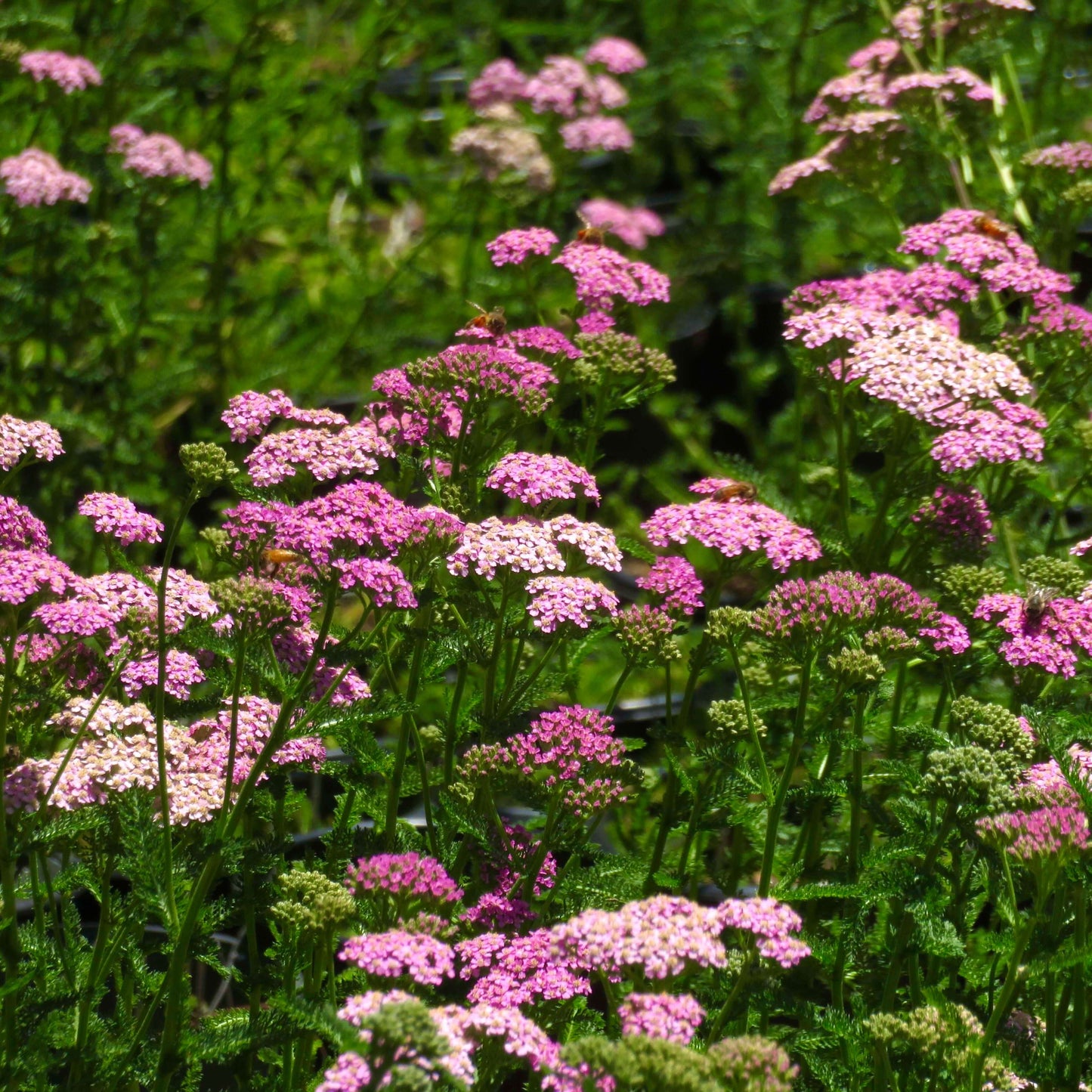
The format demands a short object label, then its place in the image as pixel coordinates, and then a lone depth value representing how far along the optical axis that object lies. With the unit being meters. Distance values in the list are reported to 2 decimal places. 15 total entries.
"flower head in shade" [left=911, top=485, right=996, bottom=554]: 5.89
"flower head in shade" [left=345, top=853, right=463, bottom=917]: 4.21
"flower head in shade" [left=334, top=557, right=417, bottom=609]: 4.42
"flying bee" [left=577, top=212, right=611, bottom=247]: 6.72
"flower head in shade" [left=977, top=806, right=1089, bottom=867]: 4.05
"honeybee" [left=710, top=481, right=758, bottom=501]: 5.65
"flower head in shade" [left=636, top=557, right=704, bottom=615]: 5.43
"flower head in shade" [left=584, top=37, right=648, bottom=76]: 11.36
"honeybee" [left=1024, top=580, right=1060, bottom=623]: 5.14
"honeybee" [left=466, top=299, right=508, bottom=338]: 6.07
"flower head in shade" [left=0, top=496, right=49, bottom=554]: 4.84
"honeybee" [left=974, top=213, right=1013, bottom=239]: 6.72
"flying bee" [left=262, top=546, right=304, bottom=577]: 4.83
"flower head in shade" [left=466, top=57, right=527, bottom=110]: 10.80
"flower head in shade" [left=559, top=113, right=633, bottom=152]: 10.35
